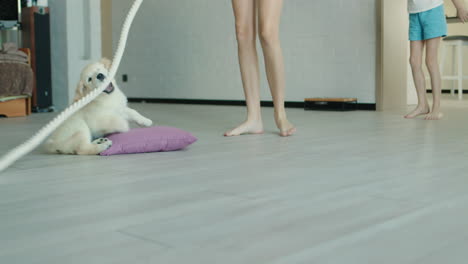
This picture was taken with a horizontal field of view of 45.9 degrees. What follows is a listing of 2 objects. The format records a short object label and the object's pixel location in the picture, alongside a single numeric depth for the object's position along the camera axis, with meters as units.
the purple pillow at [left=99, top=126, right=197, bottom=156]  2.05
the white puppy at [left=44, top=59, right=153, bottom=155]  2.02
